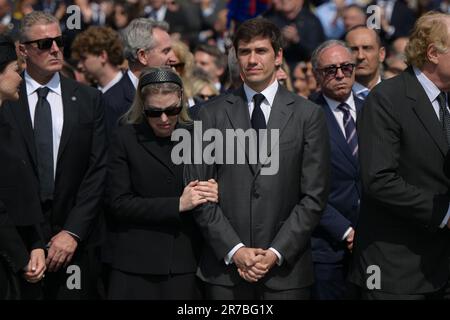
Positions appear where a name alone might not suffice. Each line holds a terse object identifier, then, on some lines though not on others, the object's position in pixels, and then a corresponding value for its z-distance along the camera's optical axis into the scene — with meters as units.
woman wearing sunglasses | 11.45
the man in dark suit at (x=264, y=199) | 10.76
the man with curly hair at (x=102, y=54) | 16.78
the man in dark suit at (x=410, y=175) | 10.18
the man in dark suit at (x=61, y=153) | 12.14
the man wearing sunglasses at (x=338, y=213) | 12.27
